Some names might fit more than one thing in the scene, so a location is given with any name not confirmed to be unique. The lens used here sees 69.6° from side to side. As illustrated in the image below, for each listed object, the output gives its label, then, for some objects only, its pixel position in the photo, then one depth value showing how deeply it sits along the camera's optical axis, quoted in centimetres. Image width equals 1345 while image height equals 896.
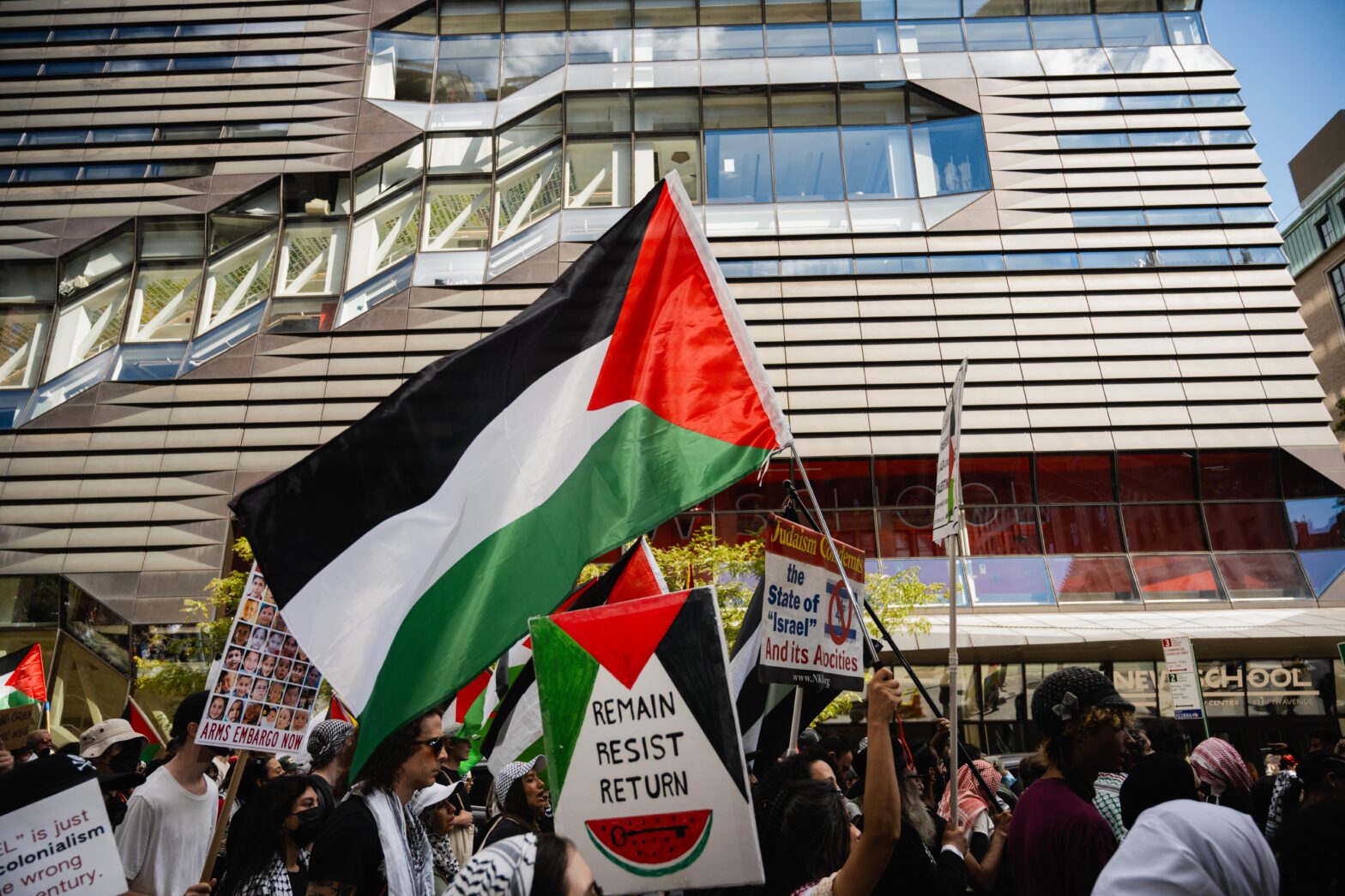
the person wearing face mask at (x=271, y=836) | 451
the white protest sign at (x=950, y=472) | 525
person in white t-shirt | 482
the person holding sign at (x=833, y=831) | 319
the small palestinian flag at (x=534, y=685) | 651
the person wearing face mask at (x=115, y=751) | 611
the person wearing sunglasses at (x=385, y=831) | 401
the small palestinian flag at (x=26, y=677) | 991
